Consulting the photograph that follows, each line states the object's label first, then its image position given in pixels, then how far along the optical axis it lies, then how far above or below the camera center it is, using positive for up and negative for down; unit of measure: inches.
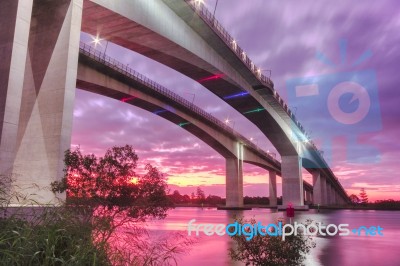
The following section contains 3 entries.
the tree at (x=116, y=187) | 485.7 +21.8
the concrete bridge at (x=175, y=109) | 1461.6 +530.5
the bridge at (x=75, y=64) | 586.7 +384.3
